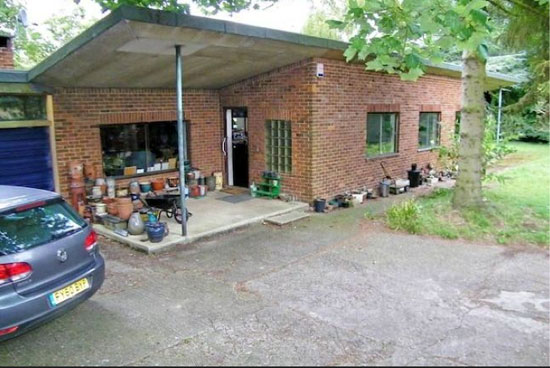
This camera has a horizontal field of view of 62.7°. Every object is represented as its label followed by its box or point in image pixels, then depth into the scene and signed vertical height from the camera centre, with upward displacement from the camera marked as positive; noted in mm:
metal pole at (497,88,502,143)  20047 +1081
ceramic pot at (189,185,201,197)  10891 -1559
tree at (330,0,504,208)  5430 +1245
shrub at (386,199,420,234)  8180 -1724
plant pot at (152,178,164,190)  10336 -1331
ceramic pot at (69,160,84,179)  8767 -837
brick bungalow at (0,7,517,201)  7176 +426
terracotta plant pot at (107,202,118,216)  8366 -1523
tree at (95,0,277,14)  9688 +2788
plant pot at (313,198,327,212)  9789 -1715
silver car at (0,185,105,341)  3920 -1248
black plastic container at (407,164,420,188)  12734 -1474
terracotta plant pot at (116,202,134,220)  8180 -1508
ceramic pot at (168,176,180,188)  10680 -1300
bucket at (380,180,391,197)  11617 -1644
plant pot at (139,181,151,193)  10141 -1353
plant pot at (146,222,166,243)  7348 -1708
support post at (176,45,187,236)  7242 -272
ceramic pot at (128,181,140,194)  9859 -1337
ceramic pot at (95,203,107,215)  8695 -1563
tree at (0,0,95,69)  25175 +5366
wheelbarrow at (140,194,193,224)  8391 -1444
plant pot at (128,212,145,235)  7777 -1703
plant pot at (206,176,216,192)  11641 -1456
